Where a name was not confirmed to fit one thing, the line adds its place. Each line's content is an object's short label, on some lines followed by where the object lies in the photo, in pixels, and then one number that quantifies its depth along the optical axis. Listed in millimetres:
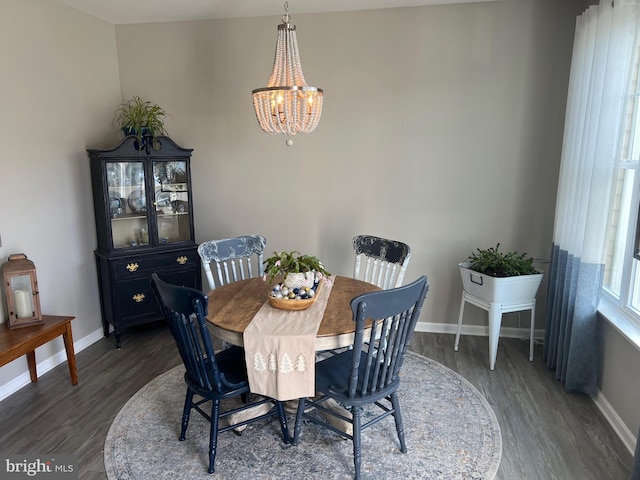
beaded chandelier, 2320
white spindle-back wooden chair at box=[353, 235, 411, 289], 2982
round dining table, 2123
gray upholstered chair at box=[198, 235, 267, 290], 3057
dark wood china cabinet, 3525
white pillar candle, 2840
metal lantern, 2793
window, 2480
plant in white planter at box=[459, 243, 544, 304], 3148
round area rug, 2191
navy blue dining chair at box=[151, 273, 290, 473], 1982
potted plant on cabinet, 3553
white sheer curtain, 2490
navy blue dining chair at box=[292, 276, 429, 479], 1907
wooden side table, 2547
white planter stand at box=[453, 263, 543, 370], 3146
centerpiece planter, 2369
